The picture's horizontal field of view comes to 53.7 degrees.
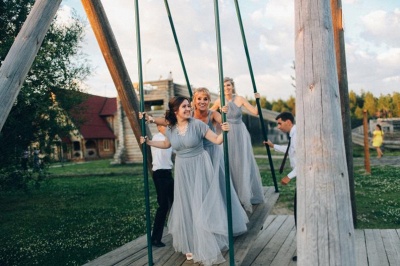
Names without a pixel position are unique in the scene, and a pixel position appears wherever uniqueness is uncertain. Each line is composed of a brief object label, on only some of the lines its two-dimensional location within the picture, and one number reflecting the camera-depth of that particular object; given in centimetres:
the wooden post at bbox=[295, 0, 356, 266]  283
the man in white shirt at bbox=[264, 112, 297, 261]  554
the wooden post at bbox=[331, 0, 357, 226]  659
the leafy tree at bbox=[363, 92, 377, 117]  3394
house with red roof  3866
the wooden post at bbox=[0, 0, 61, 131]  367
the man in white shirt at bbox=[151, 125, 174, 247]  576
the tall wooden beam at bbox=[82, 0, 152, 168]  567
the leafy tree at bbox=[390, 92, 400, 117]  2930
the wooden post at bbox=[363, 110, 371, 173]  1395
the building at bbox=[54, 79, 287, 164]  2539
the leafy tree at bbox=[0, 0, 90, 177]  938
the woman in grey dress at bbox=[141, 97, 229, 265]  457
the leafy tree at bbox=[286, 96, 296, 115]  4297
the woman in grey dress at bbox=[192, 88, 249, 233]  493
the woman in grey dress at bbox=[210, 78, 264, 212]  601
